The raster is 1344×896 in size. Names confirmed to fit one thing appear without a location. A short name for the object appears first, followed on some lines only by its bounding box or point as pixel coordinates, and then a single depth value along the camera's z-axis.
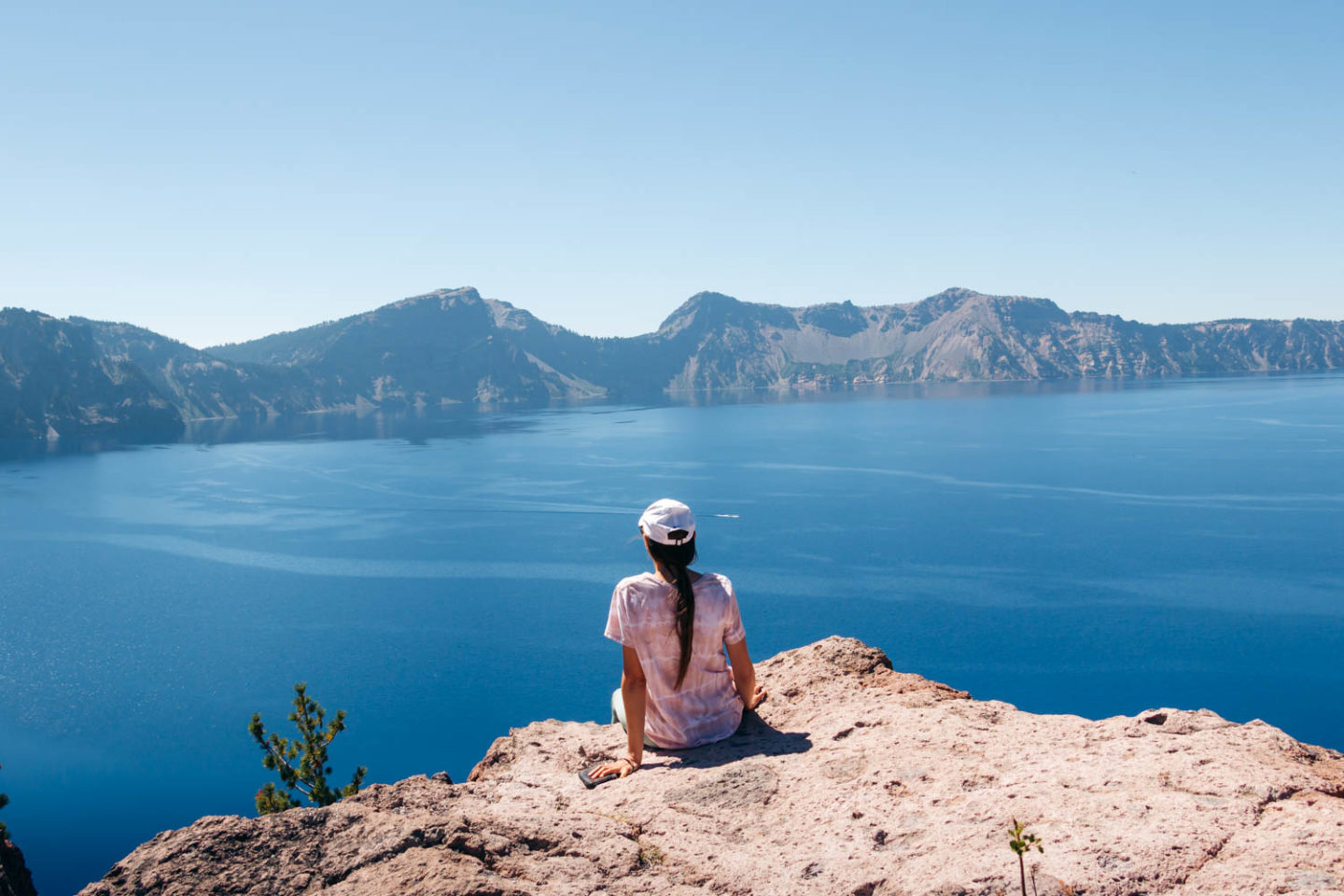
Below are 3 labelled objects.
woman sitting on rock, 5.38
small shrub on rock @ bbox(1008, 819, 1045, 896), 3.11
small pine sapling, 13.54
